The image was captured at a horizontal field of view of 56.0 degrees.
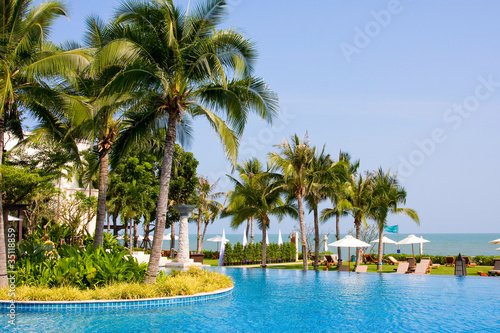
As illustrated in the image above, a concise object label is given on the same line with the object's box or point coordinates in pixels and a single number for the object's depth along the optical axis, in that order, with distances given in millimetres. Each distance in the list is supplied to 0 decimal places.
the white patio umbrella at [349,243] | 24384
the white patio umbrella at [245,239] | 31892
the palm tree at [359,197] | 27516
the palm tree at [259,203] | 25469
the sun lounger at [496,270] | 22508
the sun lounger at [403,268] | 23438
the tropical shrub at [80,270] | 12141
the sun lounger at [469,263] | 28297
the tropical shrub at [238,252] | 29642
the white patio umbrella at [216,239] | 39369
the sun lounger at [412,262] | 25341
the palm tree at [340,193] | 23344
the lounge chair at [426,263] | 23230
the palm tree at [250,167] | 31203
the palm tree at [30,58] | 12078
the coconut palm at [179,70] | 12539
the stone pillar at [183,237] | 21359
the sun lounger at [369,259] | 33281
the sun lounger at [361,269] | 23511
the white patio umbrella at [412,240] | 30016
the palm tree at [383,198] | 25531
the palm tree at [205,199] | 37156
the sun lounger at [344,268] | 24361
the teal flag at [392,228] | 29228
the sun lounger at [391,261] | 29797
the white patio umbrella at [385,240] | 32966
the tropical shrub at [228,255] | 29156
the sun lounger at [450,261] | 29144
